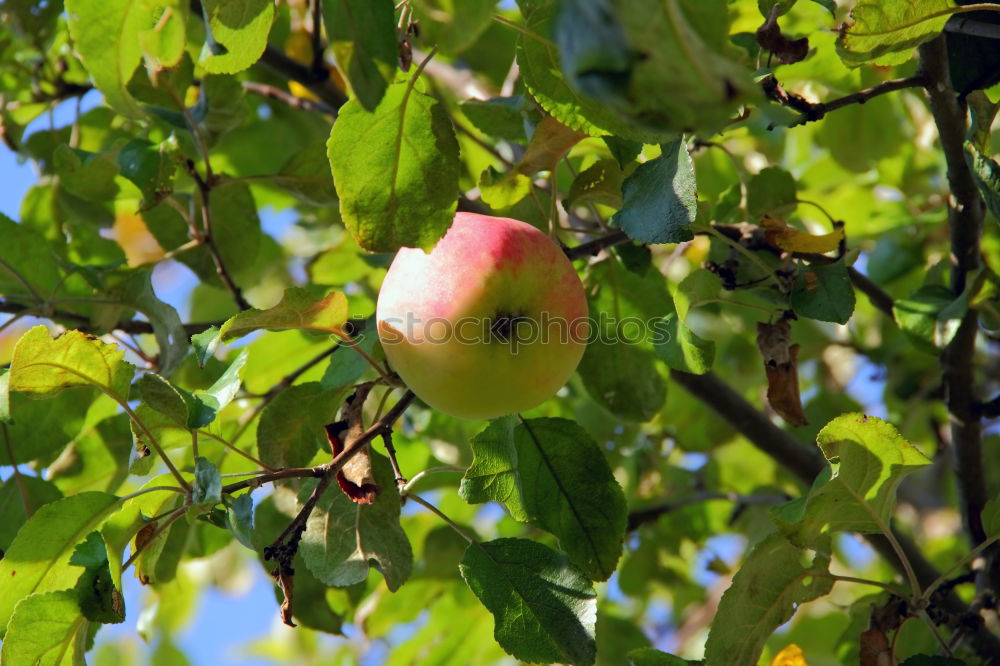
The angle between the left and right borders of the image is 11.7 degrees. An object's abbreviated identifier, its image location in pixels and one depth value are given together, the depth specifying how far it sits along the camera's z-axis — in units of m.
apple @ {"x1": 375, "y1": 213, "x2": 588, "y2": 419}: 1.50
